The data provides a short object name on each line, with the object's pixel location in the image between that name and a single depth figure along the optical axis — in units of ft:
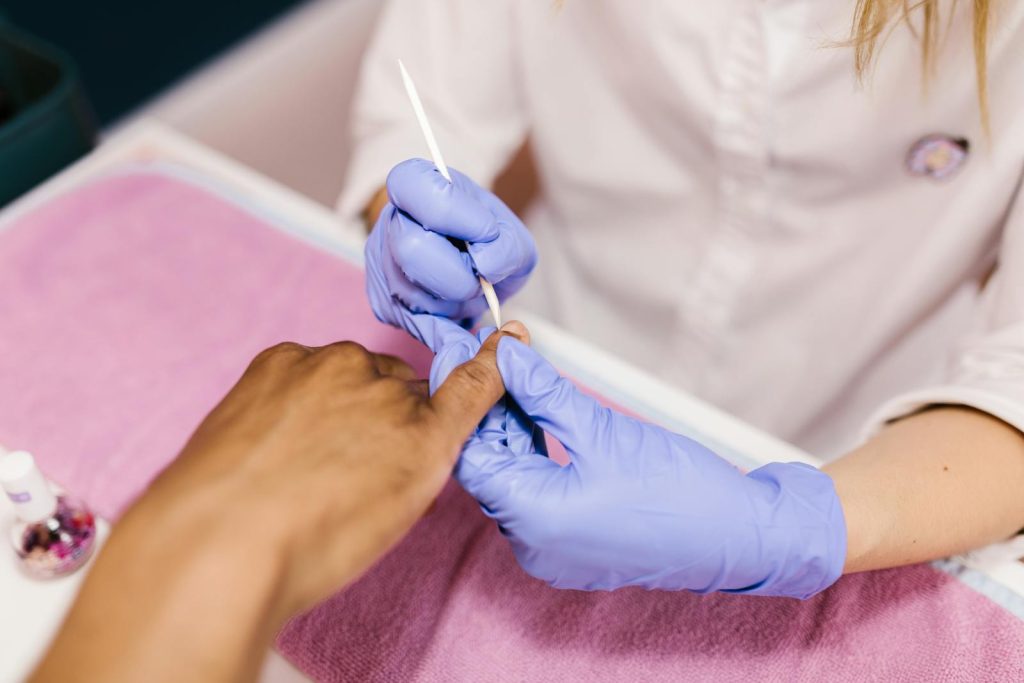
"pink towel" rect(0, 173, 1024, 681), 1.93
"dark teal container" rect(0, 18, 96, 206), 3.09
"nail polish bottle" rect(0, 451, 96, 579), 1.95
